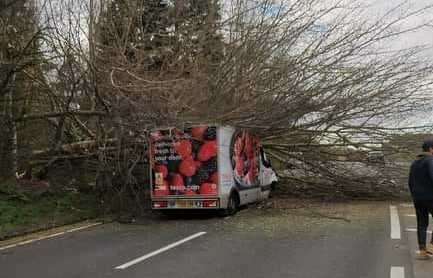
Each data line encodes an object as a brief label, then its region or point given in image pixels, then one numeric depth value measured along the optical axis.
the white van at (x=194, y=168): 15.69
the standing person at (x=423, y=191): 9.29
